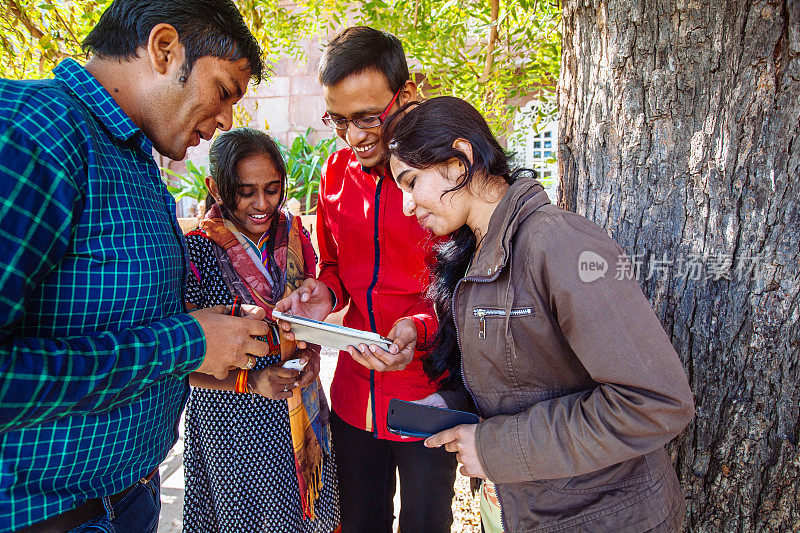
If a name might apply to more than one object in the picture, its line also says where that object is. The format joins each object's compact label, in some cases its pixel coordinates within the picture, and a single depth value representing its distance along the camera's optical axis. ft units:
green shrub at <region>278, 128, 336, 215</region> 22.29
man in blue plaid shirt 3.13
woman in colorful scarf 6.61
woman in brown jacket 3.70
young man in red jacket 6.48
